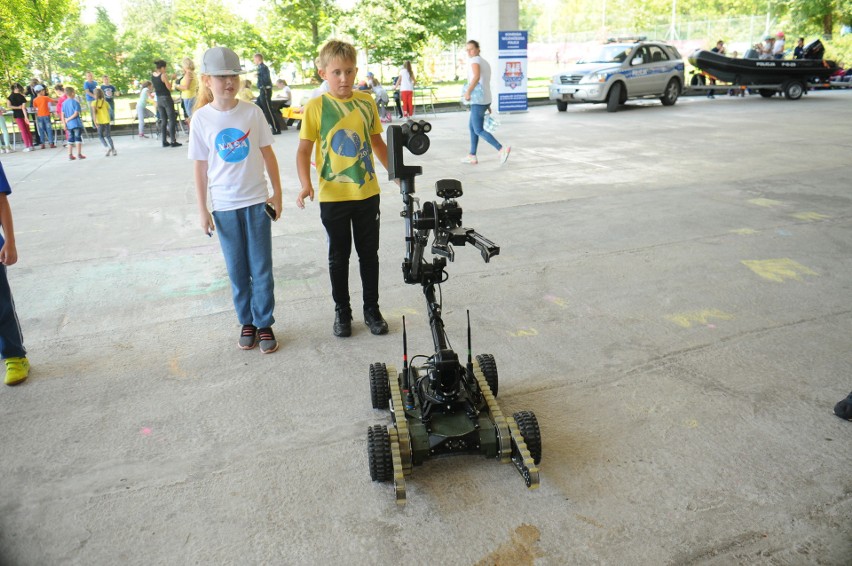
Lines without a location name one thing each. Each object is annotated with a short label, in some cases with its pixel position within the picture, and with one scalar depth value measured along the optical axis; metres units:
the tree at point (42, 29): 21.72
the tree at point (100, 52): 27.31
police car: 18.92
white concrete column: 18.97
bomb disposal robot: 2.62
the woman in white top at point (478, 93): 10.57
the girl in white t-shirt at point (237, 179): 3.87
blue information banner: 19.09
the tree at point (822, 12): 32.31
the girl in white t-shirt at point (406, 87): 18.34
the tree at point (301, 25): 35.56
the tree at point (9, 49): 20.56
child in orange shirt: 16.53
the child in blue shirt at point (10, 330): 3.80
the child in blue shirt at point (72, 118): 14.17
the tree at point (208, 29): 35.12
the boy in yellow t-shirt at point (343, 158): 3.85
